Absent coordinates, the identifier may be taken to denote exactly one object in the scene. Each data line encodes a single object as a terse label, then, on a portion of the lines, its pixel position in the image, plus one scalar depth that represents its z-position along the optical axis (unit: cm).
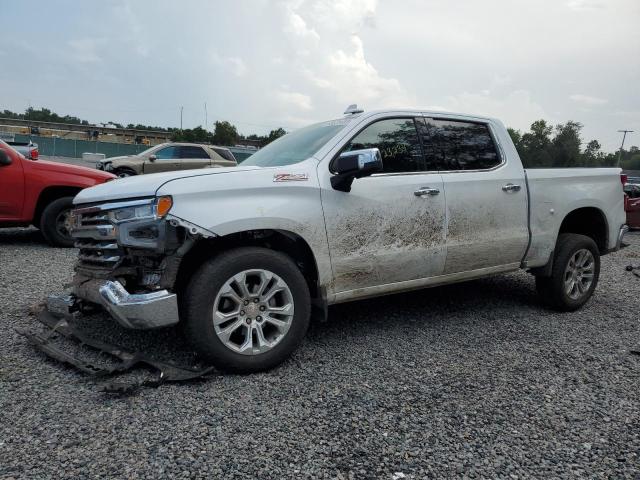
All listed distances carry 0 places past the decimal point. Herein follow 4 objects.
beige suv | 1517
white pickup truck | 305
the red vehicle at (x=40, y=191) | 680
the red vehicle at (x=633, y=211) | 1221
